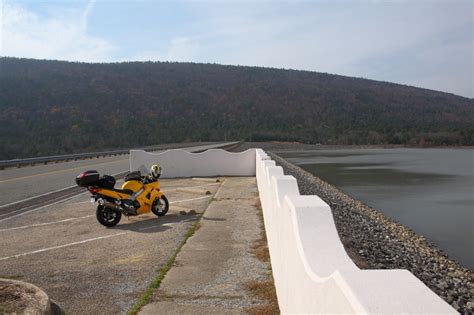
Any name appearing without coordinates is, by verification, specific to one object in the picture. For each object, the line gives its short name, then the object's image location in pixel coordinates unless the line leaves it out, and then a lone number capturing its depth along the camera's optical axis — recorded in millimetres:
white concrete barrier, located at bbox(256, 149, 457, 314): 2025
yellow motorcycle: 8867
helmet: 9797
